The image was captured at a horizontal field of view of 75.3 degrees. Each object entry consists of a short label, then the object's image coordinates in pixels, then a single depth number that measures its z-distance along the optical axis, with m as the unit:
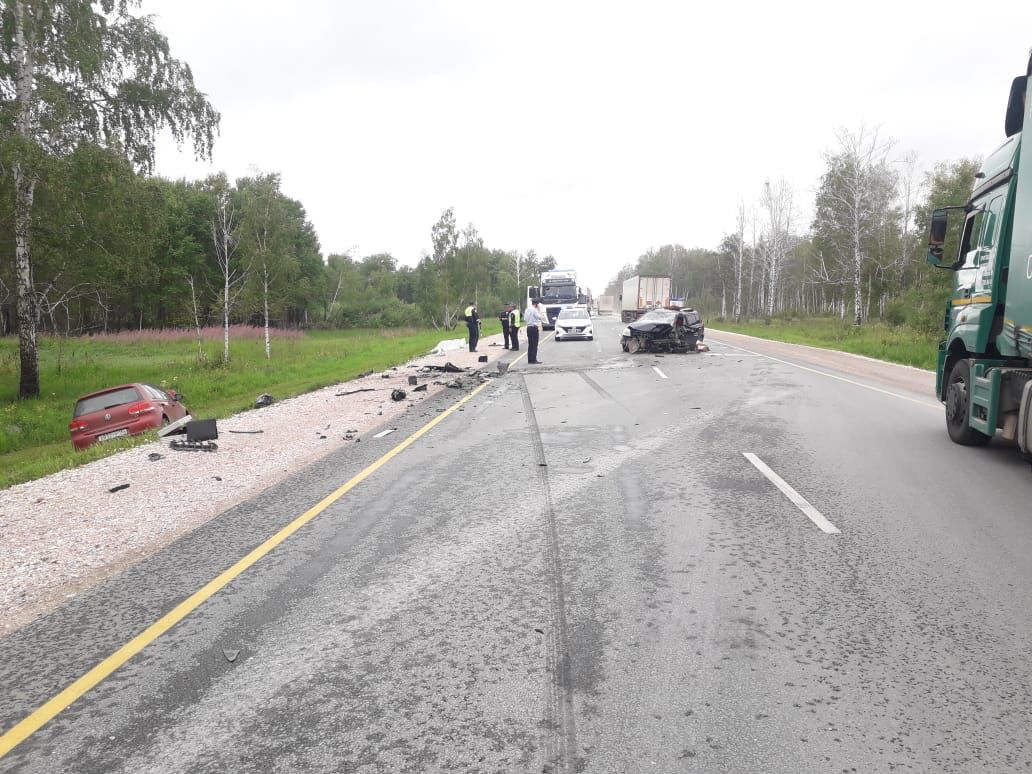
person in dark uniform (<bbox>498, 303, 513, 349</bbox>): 27.81
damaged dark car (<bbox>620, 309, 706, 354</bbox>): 25.16
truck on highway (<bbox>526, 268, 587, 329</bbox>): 42.22
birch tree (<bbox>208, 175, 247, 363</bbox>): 28.80
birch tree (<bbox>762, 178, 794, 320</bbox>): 55.09
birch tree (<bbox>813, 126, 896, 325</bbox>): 38.75
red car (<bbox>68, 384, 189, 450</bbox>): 12.98
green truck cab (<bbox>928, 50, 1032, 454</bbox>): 6.86
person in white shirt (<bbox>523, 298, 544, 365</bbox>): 21.83
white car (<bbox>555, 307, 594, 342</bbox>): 32.89
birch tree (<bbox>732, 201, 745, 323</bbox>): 58.81
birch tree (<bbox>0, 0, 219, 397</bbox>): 17.27
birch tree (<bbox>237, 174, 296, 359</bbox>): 30.02
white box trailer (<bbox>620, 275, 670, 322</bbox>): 49.53
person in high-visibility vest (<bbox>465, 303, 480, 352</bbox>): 26.01
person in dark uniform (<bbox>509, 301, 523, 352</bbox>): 27.80
